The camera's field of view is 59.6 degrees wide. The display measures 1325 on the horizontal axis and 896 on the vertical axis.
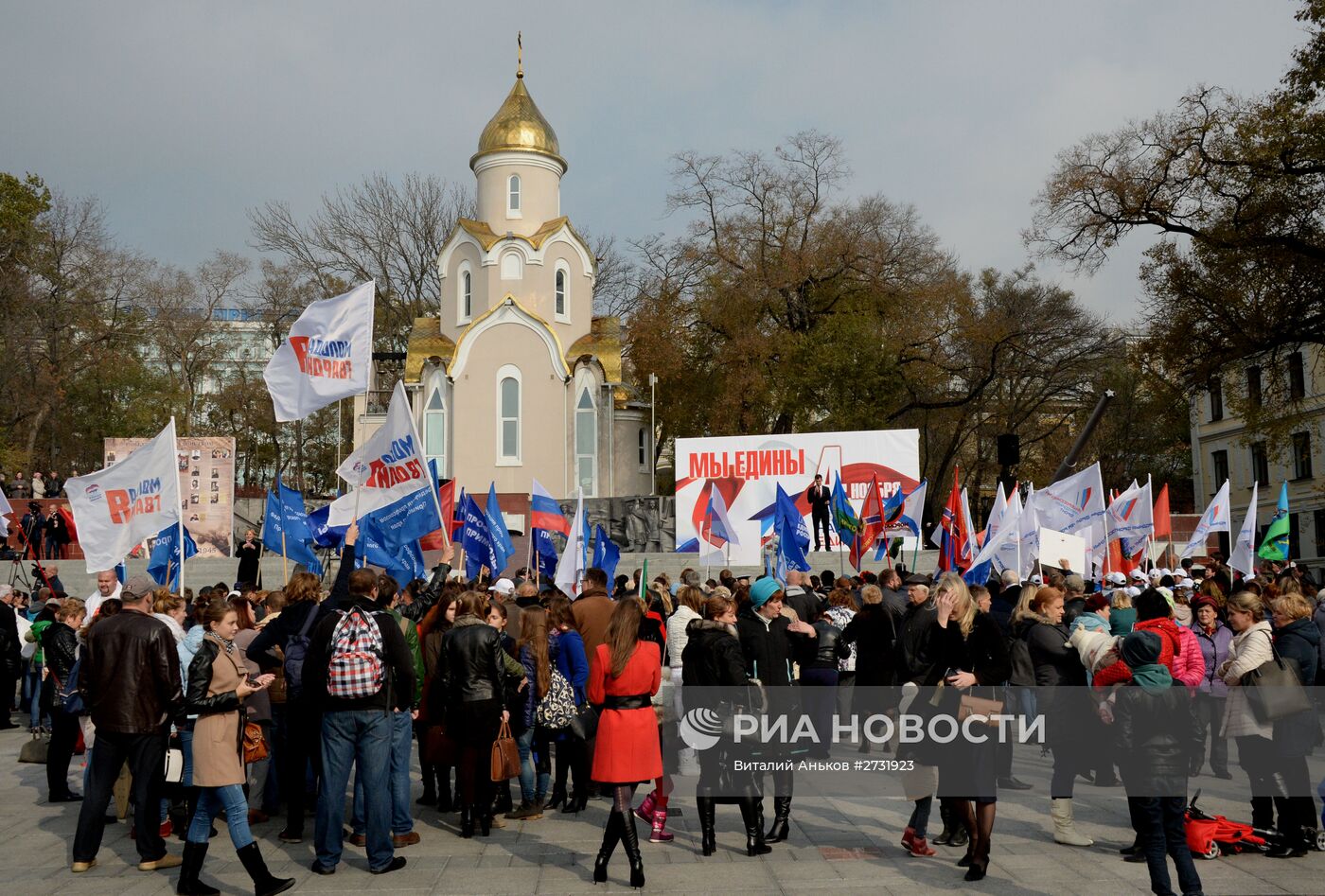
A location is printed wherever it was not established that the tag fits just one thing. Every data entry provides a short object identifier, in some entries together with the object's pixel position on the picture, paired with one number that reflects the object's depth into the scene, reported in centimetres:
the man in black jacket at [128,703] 718
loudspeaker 2809
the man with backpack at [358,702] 725
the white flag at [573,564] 1379
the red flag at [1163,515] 2000
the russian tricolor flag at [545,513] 1695
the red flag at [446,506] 1590
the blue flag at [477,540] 1488
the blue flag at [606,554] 1570
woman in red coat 697
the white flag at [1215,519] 1823
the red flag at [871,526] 2377
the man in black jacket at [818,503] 2834
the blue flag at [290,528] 1538
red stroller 748
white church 3800
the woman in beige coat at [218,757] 680
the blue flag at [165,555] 1275
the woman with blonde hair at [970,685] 700
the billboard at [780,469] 2956
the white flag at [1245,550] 1664
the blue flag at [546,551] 1730
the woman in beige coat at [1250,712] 771
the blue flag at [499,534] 1469
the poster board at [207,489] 2791
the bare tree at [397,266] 4678
